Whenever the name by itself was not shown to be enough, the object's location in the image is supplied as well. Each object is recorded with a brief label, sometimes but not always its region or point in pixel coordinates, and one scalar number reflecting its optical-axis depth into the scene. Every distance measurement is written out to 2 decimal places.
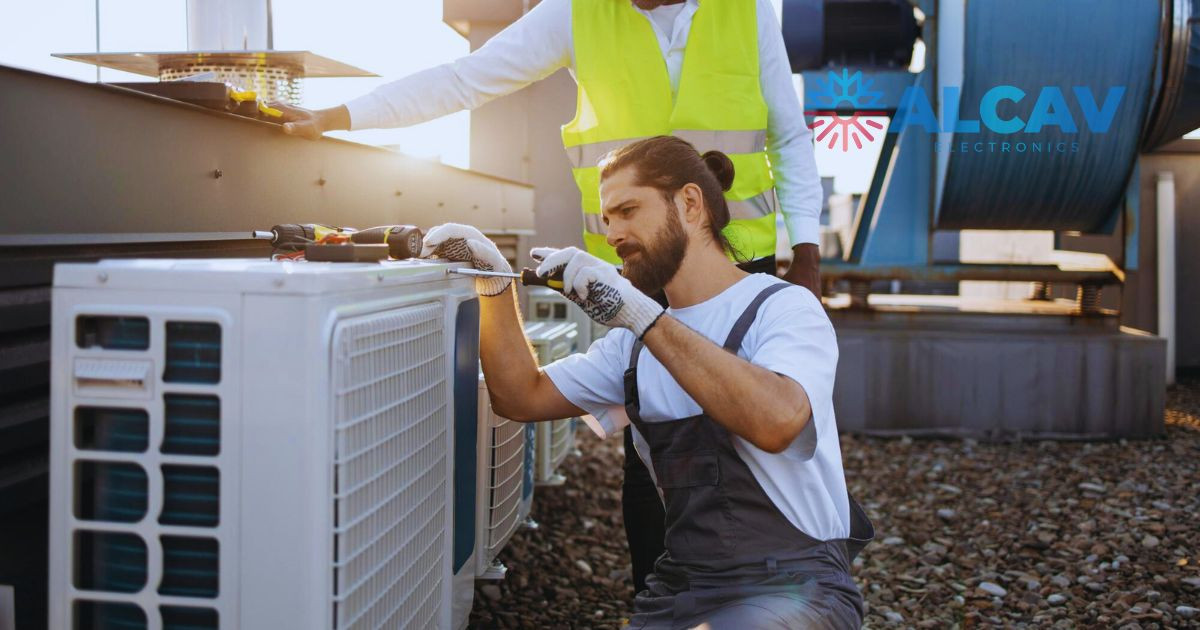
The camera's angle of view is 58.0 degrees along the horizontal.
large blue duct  5.87
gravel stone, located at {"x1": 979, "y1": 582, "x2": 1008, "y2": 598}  3.64
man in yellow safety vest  2.59
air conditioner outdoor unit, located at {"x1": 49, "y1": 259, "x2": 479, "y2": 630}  1.45
